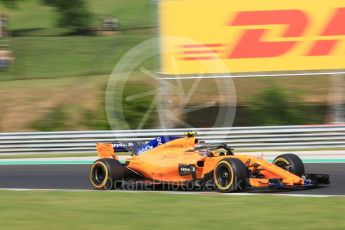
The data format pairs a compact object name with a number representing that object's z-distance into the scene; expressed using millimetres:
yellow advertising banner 38687
